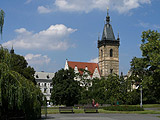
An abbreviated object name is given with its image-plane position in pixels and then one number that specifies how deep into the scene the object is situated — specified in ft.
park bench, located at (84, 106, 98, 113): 86.32
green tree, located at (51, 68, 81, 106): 154.40
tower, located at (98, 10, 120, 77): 276.62
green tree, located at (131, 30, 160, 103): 74.22
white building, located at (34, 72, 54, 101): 293.23
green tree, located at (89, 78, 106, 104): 171.75
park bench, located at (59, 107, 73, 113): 85.51
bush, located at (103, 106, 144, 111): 95.63
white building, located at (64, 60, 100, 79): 274.36
